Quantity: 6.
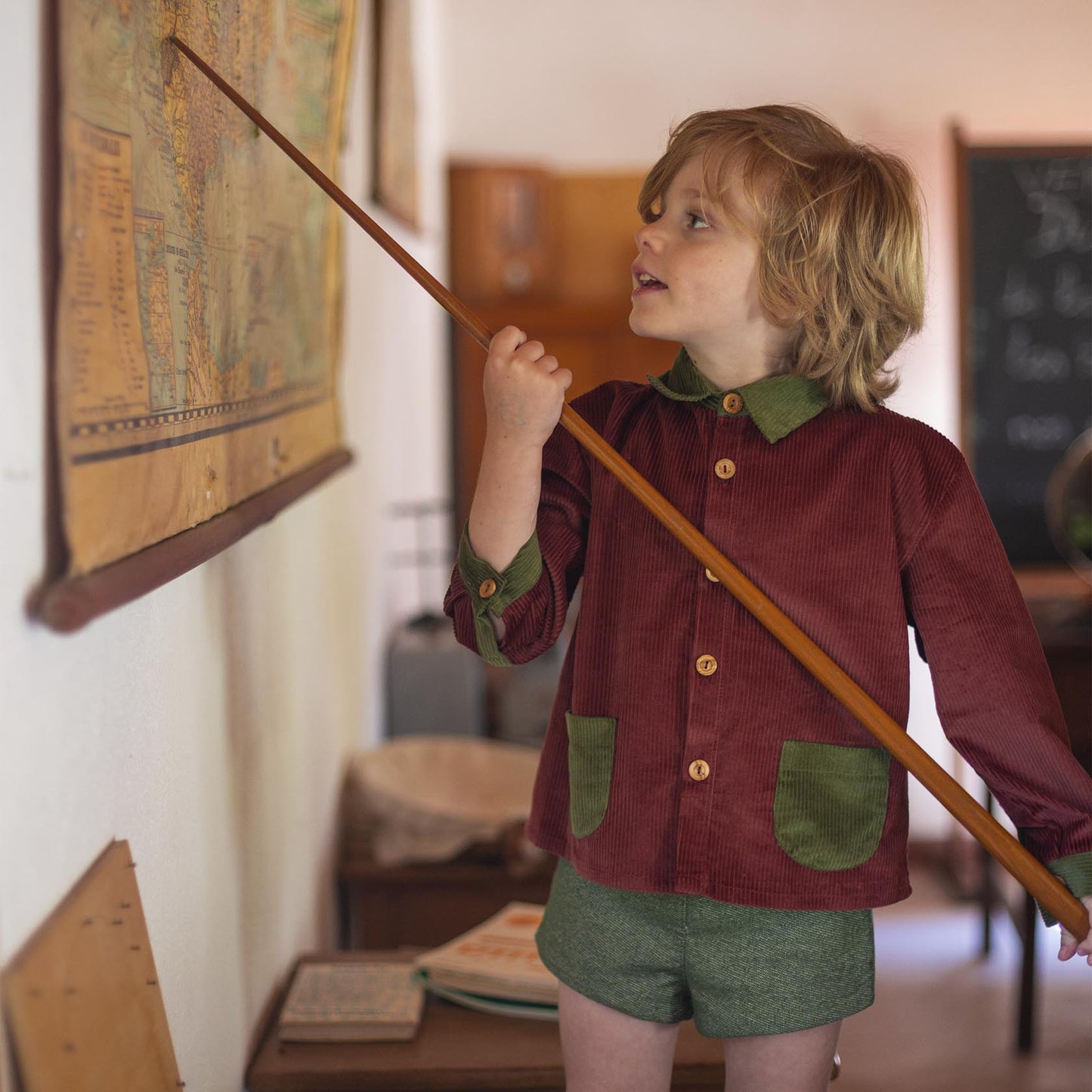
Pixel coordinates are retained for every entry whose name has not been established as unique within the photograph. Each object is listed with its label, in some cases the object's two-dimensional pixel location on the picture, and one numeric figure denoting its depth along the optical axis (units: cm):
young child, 107
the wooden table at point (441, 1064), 138
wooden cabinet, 395
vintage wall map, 81
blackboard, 371
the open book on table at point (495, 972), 154
